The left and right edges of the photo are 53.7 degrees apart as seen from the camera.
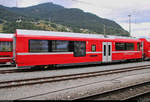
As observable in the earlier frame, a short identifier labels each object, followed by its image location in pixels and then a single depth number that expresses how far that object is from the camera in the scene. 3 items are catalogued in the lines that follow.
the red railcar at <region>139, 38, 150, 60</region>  20.66
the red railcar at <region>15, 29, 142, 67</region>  11.02
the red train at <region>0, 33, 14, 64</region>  14.38
